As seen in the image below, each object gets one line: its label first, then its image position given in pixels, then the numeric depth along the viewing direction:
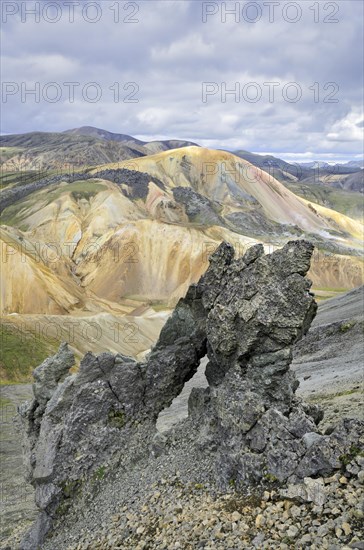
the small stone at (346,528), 13.25
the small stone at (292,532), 14.14
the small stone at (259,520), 15.21
